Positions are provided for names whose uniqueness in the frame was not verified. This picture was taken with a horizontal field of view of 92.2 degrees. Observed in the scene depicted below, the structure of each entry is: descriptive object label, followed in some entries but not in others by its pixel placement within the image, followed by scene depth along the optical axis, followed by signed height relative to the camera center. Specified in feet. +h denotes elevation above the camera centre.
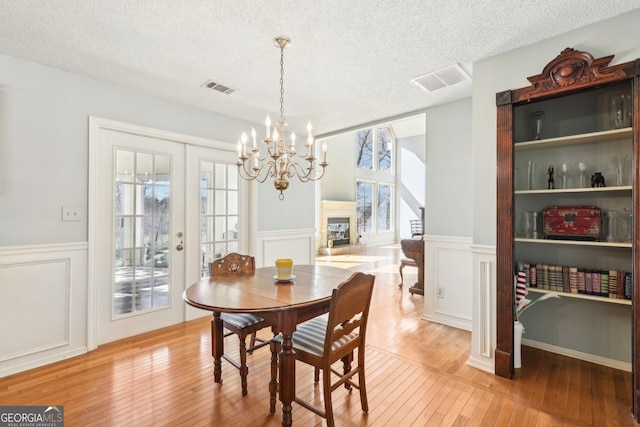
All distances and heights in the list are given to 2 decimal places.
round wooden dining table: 5.63 -1.60
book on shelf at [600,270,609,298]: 7.29 -1.58
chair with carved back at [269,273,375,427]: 5.46 -2.44
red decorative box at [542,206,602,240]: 7.44 -0.12
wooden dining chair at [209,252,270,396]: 6.97 -2.42
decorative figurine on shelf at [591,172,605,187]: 7.47 +0.92
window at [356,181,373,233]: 33.06 +1.24
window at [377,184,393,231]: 36.14 +1.20
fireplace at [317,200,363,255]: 28.32 -1.01
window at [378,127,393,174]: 36.17 +8.10
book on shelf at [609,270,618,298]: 7.19 -1.55
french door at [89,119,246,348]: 9.55 -0.21
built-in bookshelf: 6.72 +0.66
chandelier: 6.96 +1.59
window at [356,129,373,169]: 33.37 +7.49
